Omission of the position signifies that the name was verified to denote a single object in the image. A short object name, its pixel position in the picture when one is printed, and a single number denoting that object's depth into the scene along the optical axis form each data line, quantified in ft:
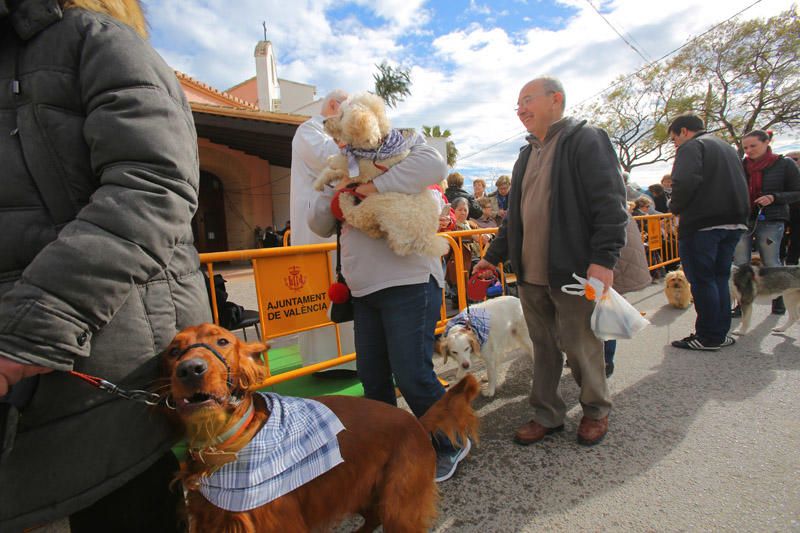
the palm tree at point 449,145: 105.60
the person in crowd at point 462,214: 21.17
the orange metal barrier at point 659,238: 25.25
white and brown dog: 11.84
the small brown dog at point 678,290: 19.58
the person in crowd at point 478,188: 30.50
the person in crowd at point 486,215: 26.76
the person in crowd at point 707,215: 12.94
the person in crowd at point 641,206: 27.89
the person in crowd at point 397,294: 6.49
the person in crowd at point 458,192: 24.52
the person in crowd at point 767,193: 17.10
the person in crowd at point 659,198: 33.09
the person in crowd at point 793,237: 19.14
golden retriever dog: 3.97
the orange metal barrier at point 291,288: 9.69
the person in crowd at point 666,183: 33.55
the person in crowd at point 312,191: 9.53
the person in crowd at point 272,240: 46.24
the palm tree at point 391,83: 87.97
